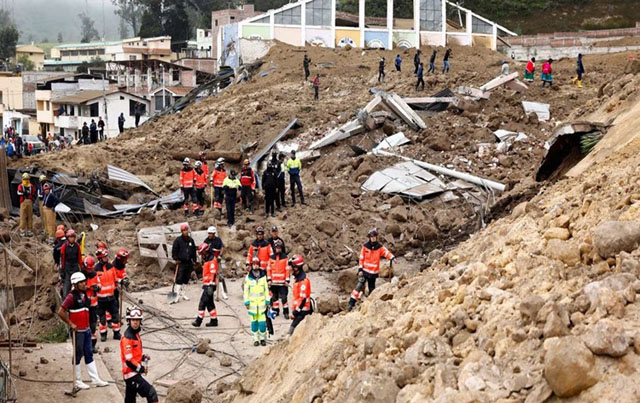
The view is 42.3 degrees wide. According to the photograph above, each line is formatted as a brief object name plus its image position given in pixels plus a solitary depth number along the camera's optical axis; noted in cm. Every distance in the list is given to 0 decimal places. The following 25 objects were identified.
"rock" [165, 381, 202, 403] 955
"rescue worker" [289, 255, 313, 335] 1184
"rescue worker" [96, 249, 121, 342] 1254
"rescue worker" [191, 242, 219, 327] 1366
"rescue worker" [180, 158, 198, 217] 2045
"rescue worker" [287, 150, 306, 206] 2048
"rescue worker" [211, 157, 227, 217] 2016
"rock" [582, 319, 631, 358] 519
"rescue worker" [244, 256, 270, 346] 1219
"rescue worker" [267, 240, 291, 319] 1348
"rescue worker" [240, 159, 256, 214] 1999
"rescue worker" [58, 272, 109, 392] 1052
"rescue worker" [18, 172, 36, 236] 2017
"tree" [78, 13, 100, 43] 16850
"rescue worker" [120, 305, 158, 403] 952
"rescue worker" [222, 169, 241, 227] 1909
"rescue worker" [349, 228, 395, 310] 1343
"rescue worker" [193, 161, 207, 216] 2047
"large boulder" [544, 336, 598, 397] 512
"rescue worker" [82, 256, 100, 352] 1206
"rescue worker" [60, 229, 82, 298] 1324
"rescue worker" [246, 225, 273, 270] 1426
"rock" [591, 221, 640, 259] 636
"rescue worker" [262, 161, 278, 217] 1967
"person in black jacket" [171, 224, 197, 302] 1497
